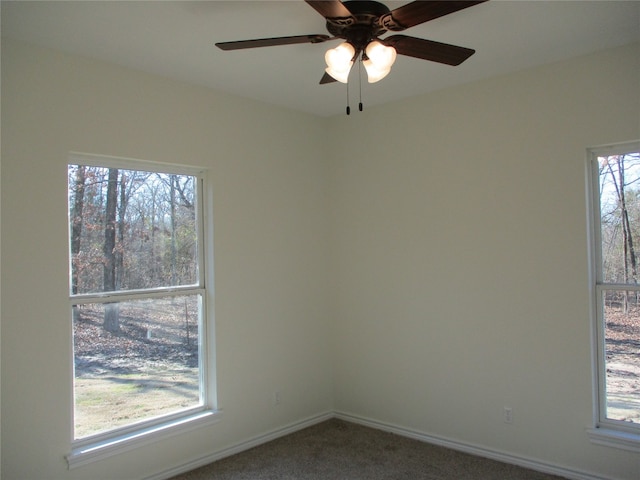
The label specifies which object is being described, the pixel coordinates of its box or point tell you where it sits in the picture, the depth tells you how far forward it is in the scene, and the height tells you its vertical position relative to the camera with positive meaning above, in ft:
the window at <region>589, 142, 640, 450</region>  9.96 -0.90
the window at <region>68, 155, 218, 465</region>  9.86 -1.06
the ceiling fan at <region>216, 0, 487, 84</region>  6.40 +2.98
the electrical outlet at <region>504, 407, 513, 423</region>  11.18 -3.95
